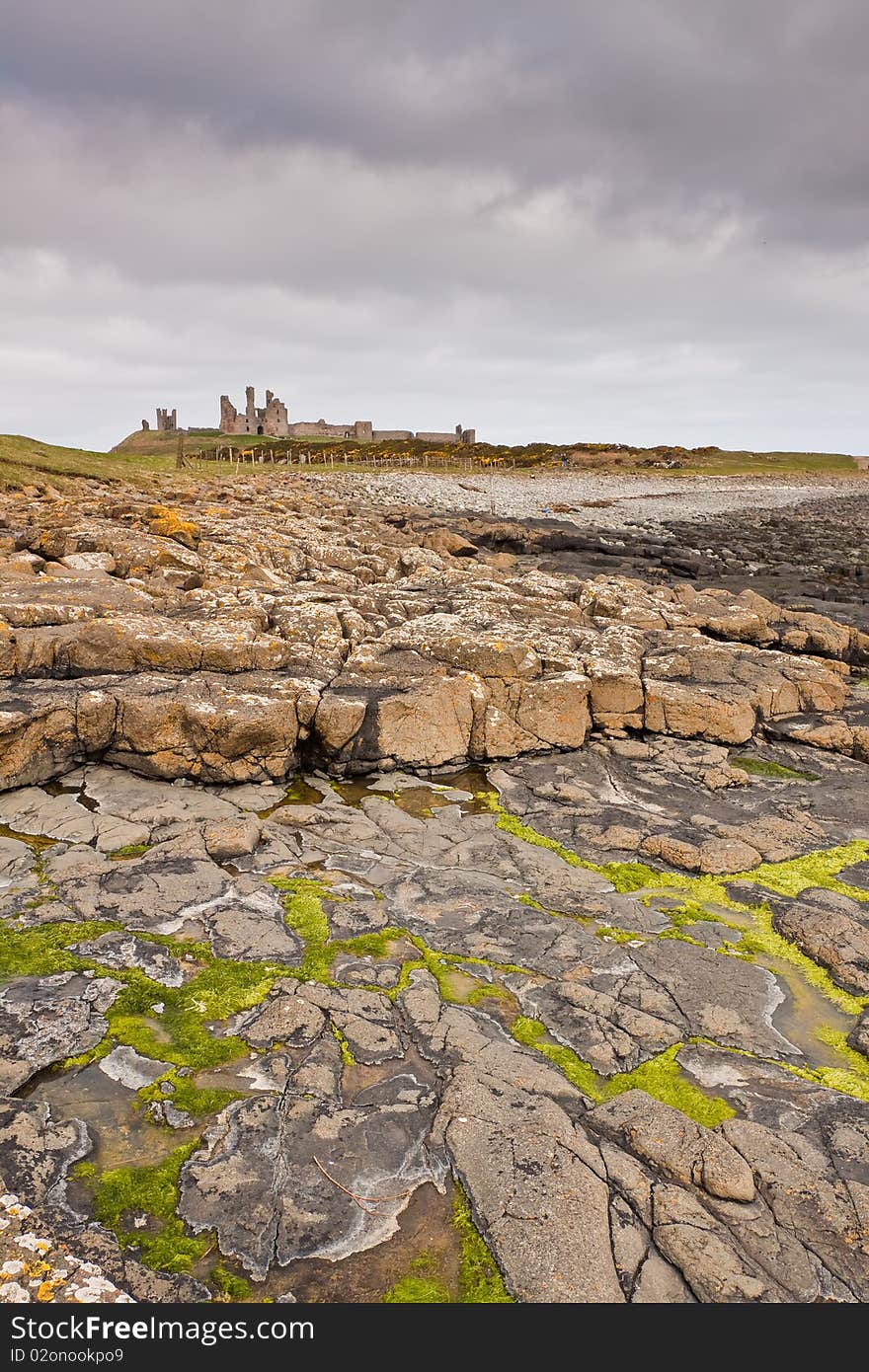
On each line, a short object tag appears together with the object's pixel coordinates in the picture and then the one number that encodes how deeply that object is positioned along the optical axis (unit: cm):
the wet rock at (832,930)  720
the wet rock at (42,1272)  365
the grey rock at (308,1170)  423
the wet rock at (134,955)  634
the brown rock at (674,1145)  465
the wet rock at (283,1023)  570
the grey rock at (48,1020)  524
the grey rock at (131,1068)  521
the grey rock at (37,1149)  430
